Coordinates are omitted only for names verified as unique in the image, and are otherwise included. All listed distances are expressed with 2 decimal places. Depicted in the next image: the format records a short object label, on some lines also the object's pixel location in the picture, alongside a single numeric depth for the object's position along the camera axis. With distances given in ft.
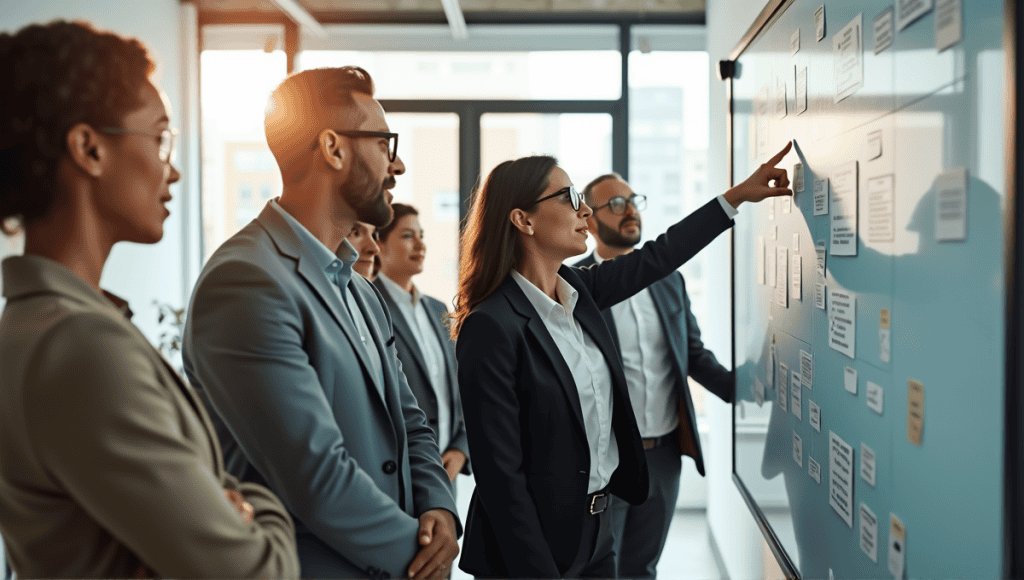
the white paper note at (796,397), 5.81
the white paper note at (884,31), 3.86
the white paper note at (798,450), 5.76
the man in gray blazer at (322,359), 3.96
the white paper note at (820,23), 5.03
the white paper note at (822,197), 4.93
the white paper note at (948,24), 3.08
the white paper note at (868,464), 4.22
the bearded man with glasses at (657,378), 9.15
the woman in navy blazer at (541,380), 6.08
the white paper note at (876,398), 4.04
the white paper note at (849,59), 4.34
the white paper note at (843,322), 4.47
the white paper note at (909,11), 3.43
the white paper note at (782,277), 6.09
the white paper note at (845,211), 4.41
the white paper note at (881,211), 3.85
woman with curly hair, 2.27
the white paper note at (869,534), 4.24
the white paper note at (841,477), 4.65
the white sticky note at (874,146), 4.02
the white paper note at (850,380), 4.46
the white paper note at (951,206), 3.06
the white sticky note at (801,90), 5.48
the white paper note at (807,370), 5.43
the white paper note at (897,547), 3.84
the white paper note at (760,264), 7.03
